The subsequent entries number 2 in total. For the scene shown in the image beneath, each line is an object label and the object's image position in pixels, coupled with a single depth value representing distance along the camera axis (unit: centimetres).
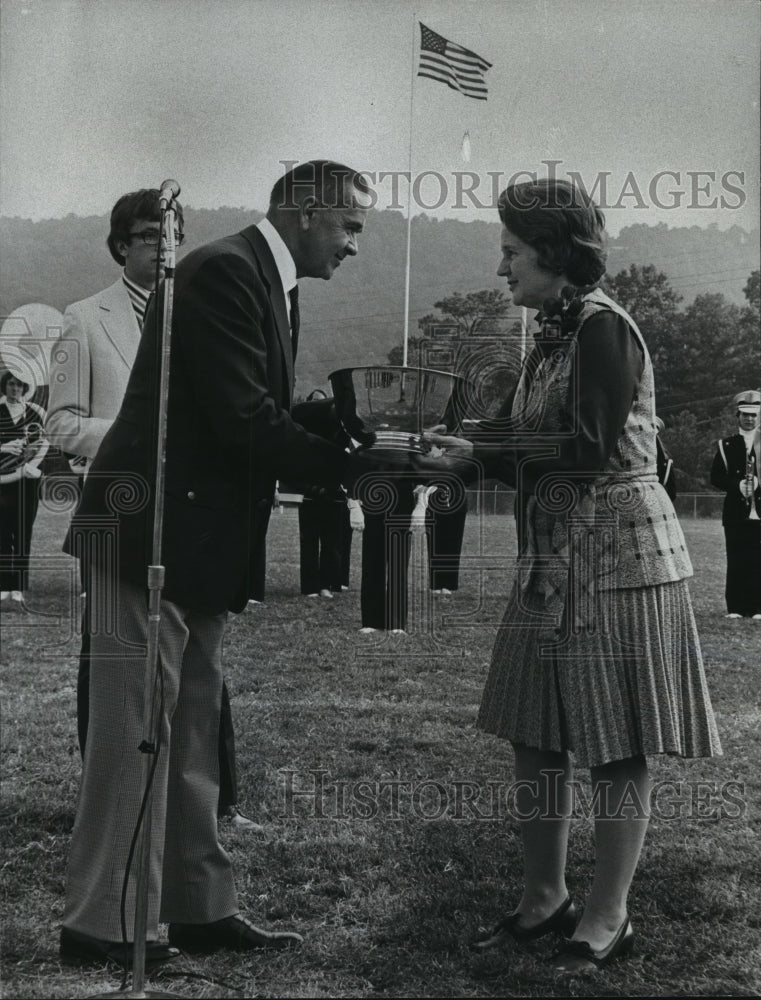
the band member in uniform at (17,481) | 640
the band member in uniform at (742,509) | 481
